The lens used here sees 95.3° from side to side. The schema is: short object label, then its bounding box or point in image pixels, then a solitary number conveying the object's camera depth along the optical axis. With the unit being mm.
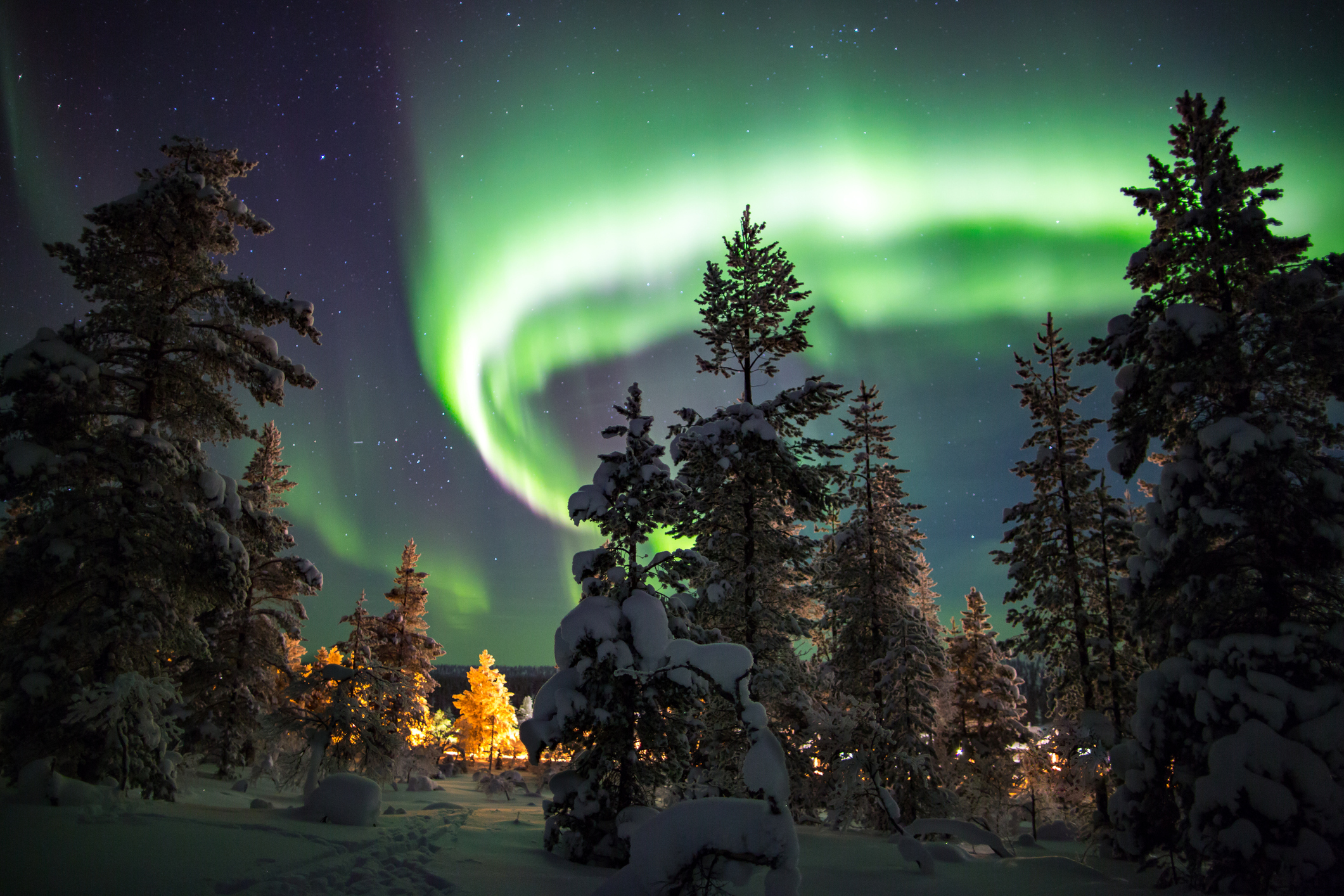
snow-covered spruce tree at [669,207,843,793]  13781
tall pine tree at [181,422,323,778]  19266
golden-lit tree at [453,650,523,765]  50562
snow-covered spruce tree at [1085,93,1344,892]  8562
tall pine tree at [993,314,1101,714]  18109
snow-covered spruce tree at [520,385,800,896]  10750
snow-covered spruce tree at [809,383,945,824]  17875
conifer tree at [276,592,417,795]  17531
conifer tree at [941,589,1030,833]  23859
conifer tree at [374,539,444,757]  30828
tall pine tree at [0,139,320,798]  9188
